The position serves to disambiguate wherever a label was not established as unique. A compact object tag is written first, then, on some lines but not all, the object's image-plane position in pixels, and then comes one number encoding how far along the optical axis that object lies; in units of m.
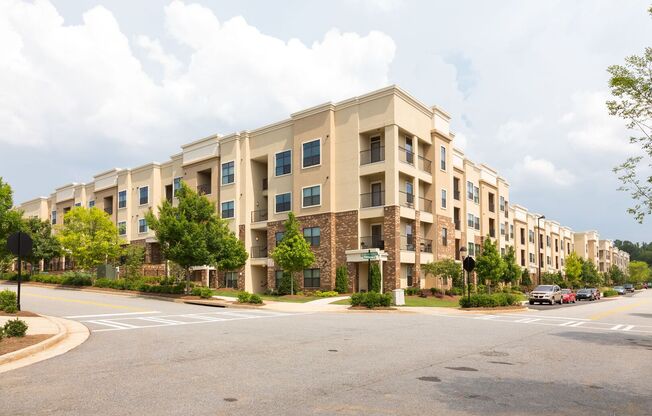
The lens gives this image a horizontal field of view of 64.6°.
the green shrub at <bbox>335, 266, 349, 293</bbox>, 37.72
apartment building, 38.16
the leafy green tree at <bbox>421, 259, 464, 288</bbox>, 38.69
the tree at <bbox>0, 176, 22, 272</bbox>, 25.84
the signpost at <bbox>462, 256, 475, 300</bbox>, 28.53
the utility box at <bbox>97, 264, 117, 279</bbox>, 45.94
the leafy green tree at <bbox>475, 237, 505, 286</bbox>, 46.22
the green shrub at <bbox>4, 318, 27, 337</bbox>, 12.55
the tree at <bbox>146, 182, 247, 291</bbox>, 32.66
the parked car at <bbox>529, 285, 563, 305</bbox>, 39.47
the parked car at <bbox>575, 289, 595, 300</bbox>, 50.91
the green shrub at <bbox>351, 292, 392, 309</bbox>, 27.11
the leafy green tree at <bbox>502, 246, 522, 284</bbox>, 52.97
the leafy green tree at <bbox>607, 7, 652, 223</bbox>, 15.72
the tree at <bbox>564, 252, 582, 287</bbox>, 82.69
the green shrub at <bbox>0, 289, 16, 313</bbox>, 19.30
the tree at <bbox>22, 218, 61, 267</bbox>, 53.41
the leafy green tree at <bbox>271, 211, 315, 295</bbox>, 35.34
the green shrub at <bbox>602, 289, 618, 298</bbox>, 64.18
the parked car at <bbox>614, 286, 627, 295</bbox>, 73.79
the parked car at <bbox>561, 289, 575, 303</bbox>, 42.58
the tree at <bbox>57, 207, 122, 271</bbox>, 45.03
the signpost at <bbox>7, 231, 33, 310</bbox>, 17.98
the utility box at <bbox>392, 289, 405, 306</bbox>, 29.77
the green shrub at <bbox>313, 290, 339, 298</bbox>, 36.38
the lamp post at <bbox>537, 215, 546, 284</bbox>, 79.25
